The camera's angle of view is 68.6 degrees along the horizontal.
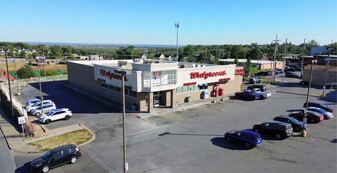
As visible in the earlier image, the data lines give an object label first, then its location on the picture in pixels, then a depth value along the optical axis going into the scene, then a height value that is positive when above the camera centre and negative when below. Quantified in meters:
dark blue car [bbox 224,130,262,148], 21.47 -7.51
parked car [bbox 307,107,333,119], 30.34 -7.19
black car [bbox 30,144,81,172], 17.75 -8.01
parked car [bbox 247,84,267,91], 47.56 -6.71
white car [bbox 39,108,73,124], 28.64 -7.65
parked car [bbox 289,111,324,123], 28.78 -7.36
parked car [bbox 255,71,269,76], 71.93 -5.84
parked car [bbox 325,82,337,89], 51.50 -6.57
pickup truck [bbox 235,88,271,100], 40.31 -6.84
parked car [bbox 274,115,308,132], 25.04 -7.22
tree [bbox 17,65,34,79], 64.06 -5.88
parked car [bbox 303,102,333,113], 32.47 -7.04
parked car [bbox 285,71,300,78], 68.69 -5.99
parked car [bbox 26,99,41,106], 36.09 -7.56
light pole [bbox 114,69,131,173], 15.52 -7.19
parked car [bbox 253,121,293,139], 23.56 -7.33
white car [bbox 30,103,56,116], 32.22 -7.75
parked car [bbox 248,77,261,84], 57.62 -6.40
